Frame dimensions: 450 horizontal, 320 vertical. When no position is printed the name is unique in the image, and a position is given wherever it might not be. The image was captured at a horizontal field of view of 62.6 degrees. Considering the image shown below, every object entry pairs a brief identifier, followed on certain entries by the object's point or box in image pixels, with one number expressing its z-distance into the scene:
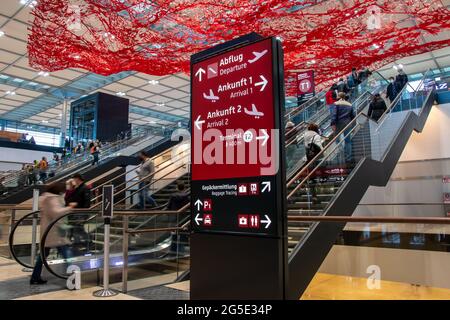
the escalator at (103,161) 13.77
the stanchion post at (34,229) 6.09
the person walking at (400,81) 11.81
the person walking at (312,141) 7.37
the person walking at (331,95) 11.38
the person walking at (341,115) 8.20
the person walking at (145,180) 8.98
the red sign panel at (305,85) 11.43
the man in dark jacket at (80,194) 5.86
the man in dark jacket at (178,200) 7.32
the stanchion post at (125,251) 4.65
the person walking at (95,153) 15.36
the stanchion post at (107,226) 4.39
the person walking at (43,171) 15.58
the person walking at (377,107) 9.47
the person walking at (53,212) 5.00
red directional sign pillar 2.56
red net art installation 7.39
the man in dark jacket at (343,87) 11.01
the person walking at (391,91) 11.30
